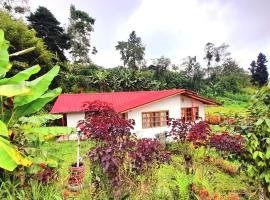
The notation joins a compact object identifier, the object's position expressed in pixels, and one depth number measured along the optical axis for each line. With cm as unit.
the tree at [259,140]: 292
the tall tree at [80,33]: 2330
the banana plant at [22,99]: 259
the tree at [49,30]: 1945
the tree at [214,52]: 3040
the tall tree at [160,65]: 2302
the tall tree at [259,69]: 2922
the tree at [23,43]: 1360
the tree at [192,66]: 2850
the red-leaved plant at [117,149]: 254
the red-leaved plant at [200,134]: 370
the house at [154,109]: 966
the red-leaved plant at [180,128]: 569
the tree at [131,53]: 2849
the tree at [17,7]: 1880
